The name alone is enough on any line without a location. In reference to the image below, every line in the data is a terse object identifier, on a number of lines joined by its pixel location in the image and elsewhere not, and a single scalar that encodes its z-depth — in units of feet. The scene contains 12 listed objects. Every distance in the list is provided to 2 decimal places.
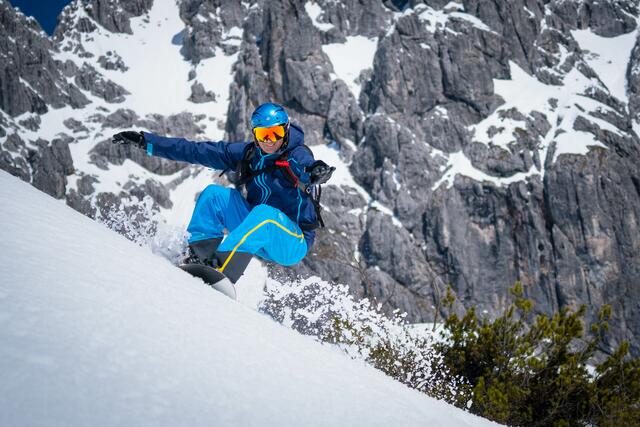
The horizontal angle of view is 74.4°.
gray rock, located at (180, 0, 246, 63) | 427.33
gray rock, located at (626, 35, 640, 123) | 328.49
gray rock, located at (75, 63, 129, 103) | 402.52
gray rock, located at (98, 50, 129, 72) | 435.94
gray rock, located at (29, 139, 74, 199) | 291.67
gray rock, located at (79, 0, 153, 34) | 476.13
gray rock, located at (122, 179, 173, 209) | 327.06
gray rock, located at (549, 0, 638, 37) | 375.66
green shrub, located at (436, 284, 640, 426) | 25.14
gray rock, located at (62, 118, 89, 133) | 359.60
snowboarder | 15.71
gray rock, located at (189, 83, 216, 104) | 400.67
